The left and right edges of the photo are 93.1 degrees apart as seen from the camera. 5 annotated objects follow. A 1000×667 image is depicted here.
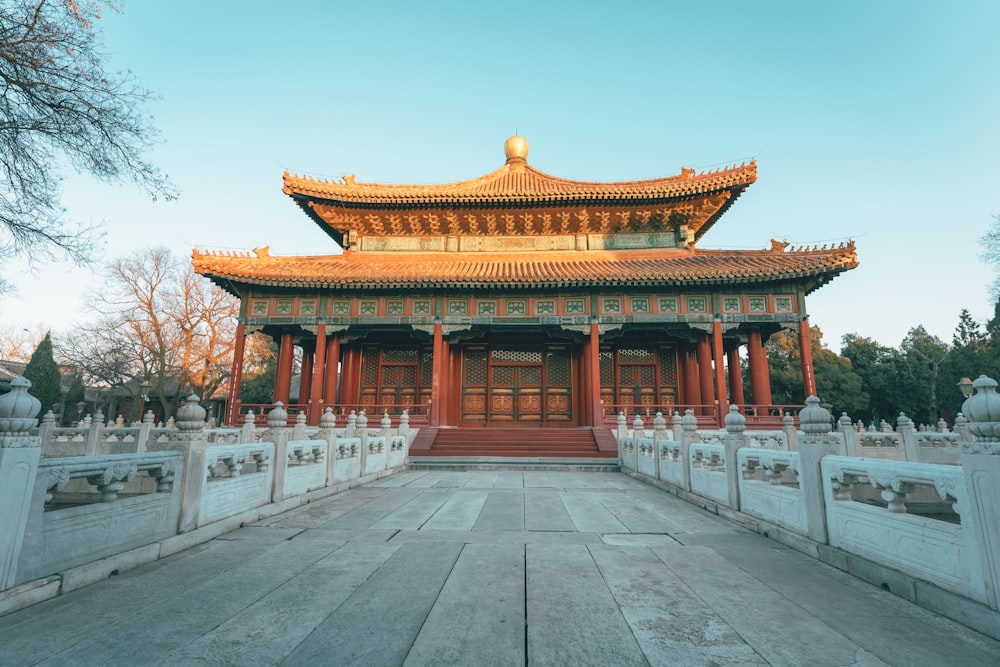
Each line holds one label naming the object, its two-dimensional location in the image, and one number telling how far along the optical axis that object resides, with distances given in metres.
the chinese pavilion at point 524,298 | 14.35
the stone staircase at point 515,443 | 12.34
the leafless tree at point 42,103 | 6.11
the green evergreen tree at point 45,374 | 24.48
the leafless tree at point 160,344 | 25.64
